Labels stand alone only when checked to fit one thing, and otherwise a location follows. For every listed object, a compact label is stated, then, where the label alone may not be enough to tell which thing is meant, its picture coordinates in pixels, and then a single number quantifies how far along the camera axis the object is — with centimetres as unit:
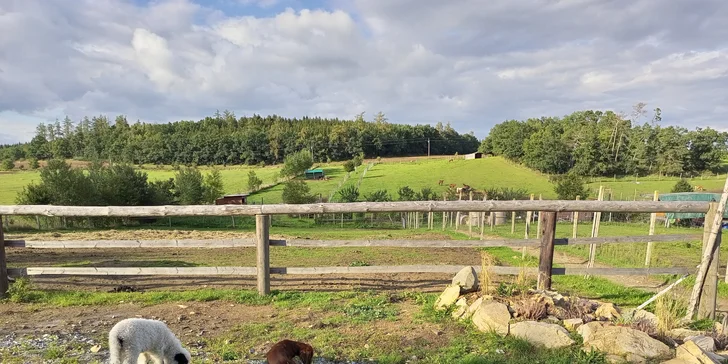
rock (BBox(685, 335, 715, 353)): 394
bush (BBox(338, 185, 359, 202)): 3835
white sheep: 320
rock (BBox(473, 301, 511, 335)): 446
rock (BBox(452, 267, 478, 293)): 543
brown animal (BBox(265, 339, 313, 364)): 313
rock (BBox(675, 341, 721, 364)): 355
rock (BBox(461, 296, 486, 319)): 487
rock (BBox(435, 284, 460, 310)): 528
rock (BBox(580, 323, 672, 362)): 384
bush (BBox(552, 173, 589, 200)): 3266
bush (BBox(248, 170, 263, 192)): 5119
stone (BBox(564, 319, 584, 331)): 439
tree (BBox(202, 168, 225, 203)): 3921
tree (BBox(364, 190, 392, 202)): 3955
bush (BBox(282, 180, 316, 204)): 3606
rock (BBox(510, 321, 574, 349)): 410
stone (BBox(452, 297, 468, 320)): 498
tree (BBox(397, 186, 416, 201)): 4024
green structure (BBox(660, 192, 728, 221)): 1756
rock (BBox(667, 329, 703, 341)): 427
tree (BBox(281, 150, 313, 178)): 6275
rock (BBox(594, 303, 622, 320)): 468
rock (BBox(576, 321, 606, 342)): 413
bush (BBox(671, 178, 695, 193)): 3624
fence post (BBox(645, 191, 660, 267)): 917
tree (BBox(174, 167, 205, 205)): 3672
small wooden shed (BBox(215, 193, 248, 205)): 3756
